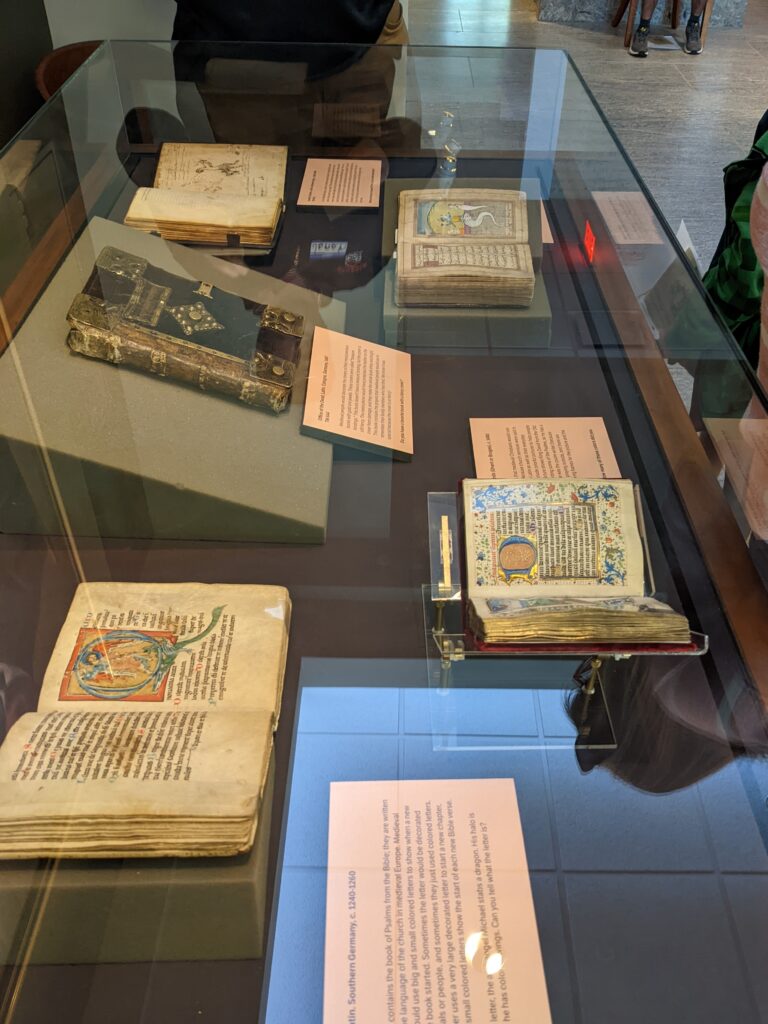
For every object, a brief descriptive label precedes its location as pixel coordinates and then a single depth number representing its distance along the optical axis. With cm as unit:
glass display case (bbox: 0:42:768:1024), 75
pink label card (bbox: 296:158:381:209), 181
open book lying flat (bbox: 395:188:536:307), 153
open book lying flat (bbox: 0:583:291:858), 76
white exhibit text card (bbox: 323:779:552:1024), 69
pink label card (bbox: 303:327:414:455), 128
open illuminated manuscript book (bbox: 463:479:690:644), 90
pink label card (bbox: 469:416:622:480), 123
